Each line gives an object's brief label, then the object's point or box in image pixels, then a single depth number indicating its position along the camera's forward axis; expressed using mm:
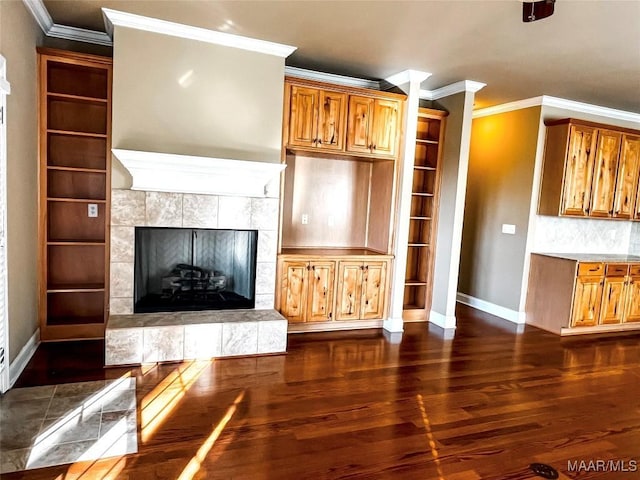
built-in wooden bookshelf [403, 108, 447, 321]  5078
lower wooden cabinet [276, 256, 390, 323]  4328
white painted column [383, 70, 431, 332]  4566
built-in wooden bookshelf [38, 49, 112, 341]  3832
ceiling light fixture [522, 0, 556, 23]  2574
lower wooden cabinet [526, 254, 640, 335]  4930
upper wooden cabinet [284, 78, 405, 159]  4211
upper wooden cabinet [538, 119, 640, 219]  5086
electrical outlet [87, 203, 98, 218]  4125
